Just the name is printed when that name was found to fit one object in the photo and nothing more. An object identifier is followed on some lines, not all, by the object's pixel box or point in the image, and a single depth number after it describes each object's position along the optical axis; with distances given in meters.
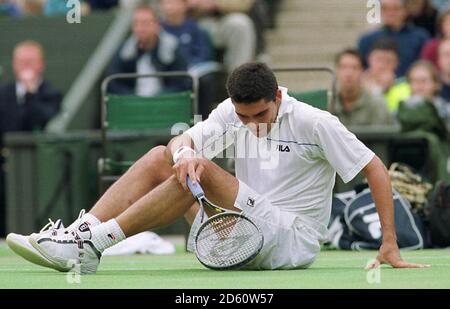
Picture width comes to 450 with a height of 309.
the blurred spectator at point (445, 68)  14.13
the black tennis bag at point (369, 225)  10.95
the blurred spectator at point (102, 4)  18.03
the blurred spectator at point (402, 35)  15.30
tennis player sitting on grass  7.80
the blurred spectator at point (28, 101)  15.02
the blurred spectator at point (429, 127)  12.52
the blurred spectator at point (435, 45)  14.80
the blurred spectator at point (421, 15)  16.06
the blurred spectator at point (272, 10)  17.66
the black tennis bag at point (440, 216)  11.12
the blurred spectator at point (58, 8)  17.42
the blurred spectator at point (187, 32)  15.57
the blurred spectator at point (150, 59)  14.52
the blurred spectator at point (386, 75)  14.46
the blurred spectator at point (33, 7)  17.92
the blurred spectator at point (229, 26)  15.95
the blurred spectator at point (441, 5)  16.32
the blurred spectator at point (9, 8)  17.72
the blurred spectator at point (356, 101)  13.64
